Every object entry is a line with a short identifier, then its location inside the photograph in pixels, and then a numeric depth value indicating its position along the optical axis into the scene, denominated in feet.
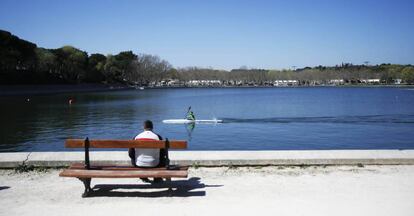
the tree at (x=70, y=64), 483.92
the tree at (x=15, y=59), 344.06
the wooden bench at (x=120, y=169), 26.94
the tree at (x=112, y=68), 601.62
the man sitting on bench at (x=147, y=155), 29.07
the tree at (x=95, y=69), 543.39
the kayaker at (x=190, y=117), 151.47
